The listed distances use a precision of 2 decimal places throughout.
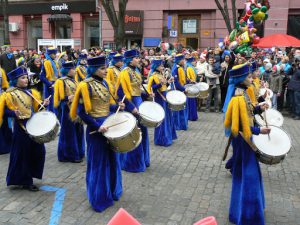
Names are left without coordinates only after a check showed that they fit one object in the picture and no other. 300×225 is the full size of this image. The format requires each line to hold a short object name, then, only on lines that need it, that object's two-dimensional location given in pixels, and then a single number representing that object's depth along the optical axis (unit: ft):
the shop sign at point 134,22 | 78.07
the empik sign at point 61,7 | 84.12
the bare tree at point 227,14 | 59.38
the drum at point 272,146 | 14.39
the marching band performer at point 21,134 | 18.70
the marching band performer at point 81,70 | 33.53
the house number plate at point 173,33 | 76.84
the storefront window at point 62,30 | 86.48
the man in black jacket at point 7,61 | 44.44
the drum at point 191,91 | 35.63
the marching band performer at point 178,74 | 31.78
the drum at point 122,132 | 15.95
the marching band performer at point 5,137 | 27.27
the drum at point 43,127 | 18.04
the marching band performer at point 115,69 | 25.57
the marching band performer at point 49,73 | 33.19
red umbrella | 52.26
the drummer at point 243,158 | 14.60
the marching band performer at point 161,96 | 27.66
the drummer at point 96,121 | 16.70
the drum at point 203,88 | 37.83
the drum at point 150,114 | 21.66
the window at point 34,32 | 89.46
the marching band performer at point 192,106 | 38.81
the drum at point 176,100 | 28.91
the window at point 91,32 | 85.20
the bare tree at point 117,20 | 52.60
